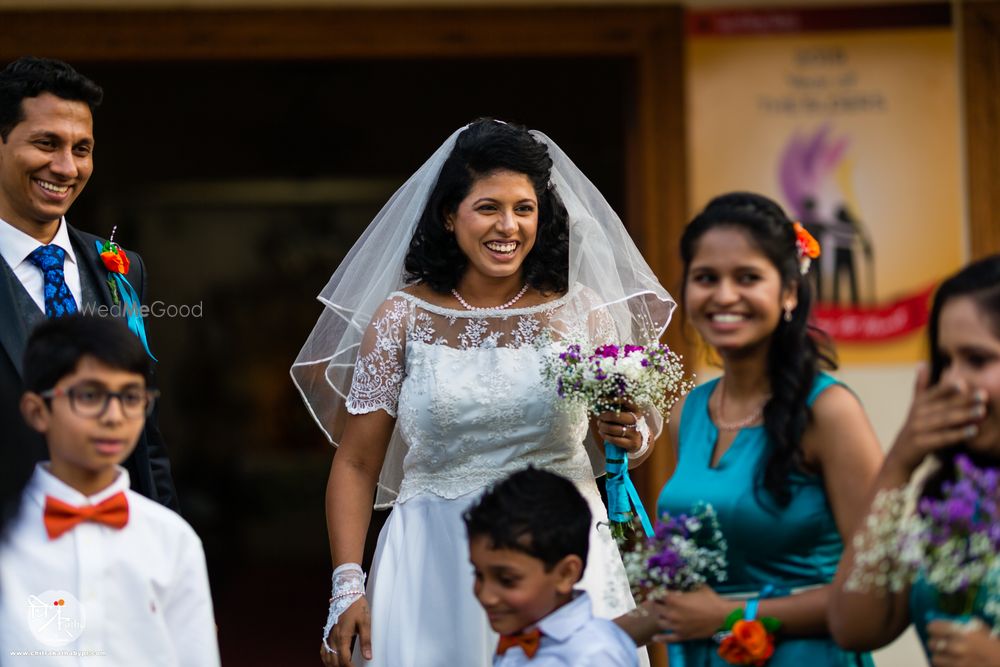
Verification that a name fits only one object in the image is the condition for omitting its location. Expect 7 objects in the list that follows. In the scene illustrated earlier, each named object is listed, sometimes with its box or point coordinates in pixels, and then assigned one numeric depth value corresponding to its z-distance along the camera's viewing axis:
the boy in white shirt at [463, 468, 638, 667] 6.25
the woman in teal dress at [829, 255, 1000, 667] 5.24
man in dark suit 7.66
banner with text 12.84
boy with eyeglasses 5.99
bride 7.77
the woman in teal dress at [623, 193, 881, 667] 5.97
